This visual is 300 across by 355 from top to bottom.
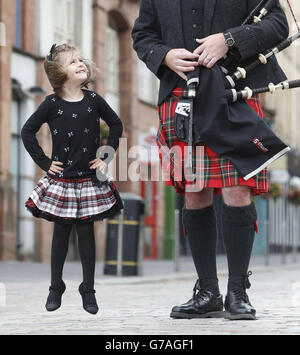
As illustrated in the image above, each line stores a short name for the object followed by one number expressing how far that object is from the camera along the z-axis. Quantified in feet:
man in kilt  31.35
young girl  30.91
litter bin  84.58
